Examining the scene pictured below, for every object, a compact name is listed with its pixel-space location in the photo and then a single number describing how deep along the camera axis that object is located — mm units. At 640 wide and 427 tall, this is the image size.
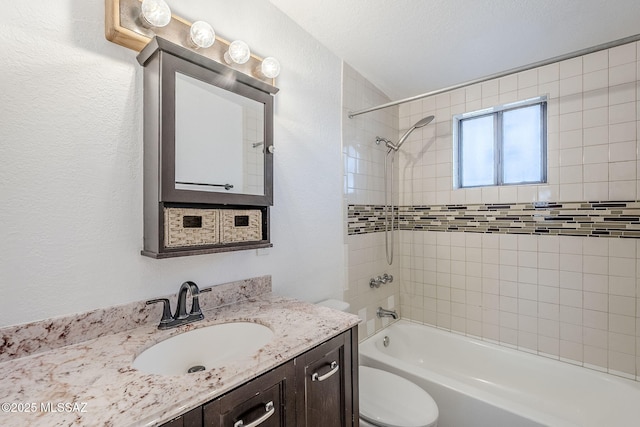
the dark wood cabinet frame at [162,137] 1041
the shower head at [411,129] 2355
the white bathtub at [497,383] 1560
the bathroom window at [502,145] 2137
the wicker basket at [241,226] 1239
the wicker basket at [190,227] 1060
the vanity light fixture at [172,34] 1016
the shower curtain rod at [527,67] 1176
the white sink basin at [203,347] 955
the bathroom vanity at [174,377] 646
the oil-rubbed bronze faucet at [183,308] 1106
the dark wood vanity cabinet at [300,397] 737
